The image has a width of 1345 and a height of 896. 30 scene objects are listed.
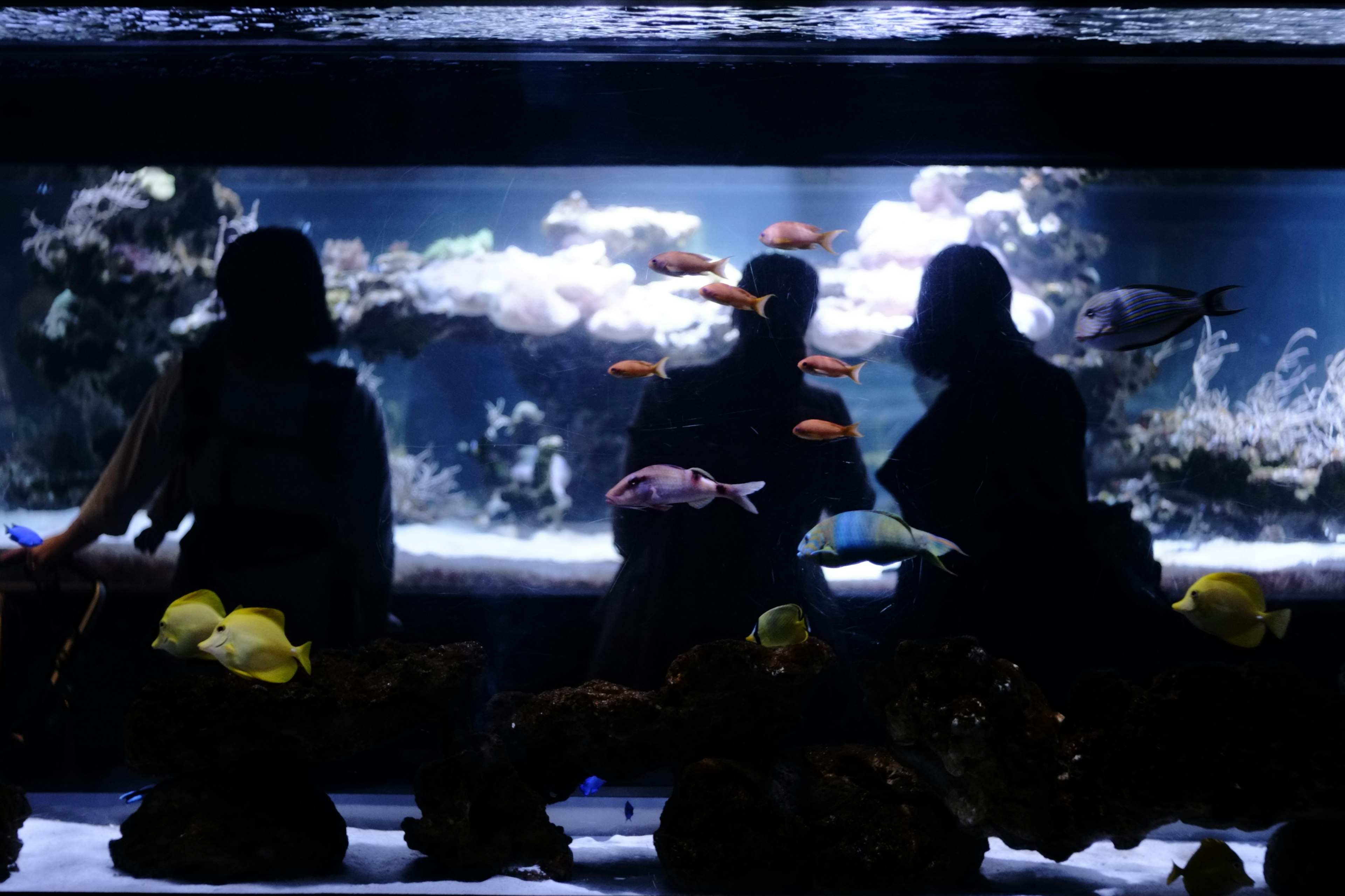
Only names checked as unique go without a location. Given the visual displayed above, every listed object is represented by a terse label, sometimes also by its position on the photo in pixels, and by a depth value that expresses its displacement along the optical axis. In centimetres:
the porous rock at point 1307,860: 280
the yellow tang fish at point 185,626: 302
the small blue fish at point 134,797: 344
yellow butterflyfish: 323
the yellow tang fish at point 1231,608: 296
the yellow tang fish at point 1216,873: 279
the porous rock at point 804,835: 286
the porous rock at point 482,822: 291
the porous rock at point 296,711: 289
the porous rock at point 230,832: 286
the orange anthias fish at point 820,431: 362
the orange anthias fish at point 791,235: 353
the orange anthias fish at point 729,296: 352
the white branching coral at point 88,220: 392
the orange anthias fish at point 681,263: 355
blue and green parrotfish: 328
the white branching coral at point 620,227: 377
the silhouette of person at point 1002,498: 374
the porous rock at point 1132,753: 260
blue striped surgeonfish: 322
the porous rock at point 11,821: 281
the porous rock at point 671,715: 299
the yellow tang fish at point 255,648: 277
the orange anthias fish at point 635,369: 364
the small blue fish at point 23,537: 387
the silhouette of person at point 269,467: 378
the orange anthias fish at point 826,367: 367
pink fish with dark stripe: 345
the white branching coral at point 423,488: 377
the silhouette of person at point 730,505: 372
